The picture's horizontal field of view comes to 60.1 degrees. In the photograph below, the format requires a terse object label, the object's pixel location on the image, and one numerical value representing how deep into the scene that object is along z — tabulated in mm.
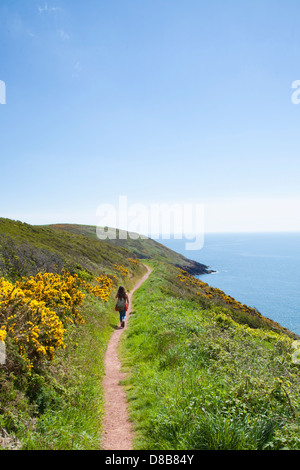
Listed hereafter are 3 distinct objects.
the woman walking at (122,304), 13172
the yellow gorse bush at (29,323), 5480
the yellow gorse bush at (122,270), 28066
